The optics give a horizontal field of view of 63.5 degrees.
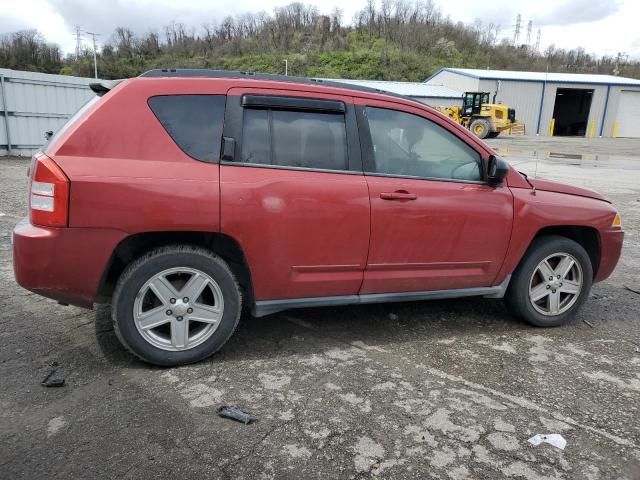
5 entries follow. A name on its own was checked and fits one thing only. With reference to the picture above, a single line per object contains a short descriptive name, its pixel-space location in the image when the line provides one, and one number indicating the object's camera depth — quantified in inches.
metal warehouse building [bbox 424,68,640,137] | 1836.9
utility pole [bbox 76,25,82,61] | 3907.5
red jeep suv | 121.3
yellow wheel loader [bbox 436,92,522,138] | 1278.3
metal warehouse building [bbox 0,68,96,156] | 606.9
